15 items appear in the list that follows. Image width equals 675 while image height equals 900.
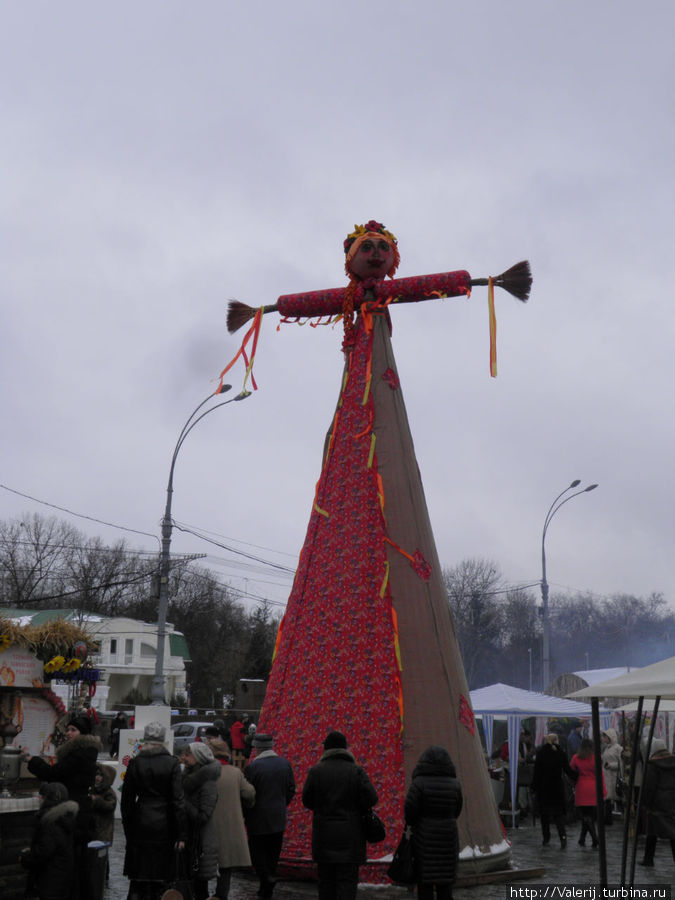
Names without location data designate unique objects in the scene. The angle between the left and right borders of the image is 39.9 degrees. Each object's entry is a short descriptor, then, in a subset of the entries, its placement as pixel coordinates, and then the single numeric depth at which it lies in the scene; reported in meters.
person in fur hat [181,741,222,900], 6.85
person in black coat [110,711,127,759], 22.71
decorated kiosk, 7.95
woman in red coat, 11.71
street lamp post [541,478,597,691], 24.22
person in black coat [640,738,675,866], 9.64
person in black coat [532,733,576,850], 12.00
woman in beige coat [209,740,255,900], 7.07
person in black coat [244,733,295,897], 7.49
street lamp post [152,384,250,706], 17.43
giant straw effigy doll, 8.24
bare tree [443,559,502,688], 59.47
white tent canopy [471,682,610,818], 15.44
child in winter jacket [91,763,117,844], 7.78
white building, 49.78
